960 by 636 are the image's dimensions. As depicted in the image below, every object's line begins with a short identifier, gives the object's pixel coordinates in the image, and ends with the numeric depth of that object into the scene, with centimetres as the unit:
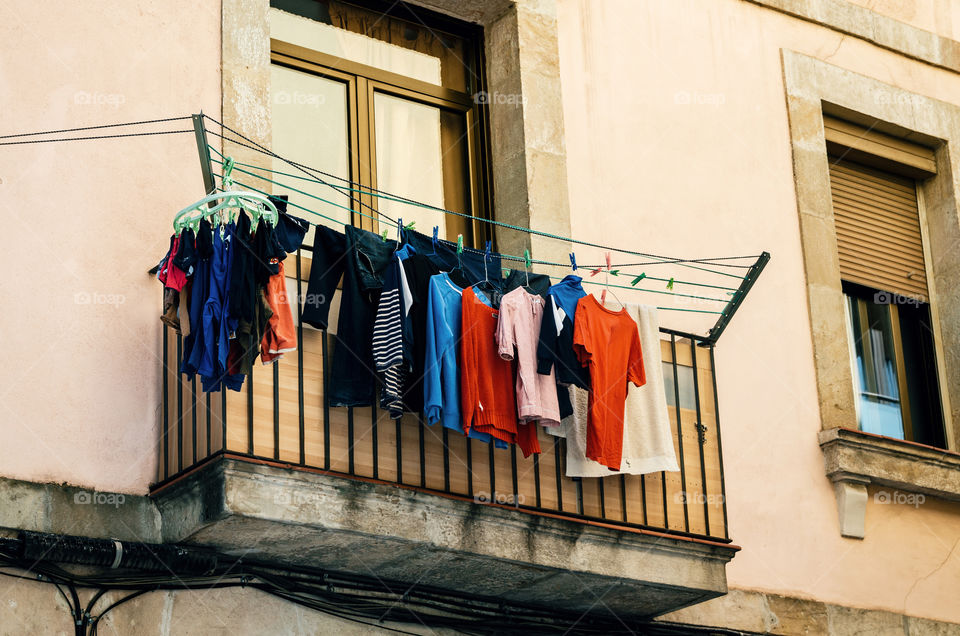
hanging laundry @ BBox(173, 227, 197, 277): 744
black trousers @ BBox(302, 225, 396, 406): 765
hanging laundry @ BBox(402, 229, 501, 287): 830
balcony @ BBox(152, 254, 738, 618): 728
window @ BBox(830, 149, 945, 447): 1080
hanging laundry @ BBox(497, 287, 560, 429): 788
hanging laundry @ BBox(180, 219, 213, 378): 729
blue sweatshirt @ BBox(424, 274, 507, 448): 766
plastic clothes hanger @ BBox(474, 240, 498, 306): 840
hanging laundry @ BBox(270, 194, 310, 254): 755
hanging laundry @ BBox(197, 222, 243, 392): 718
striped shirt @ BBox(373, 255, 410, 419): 759
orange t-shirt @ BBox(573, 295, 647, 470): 812
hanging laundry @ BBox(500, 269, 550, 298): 855
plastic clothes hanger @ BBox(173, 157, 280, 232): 746
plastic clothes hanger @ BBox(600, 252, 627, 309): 852
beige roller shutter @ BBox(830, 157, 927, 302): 1095
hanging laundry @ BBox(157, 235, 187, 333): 750
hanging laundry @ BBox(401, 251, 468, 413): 773
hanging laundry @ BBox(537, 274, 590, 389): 802
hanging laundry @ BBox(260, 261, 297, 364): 729
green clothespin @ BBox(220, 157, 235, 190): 761
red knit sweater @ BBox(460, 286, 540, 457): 780
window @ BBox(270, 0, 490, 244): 939
